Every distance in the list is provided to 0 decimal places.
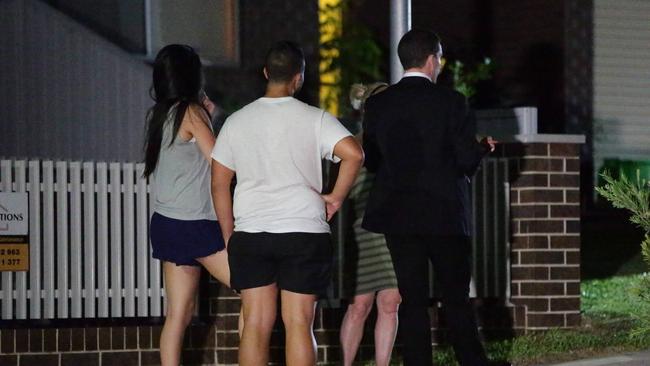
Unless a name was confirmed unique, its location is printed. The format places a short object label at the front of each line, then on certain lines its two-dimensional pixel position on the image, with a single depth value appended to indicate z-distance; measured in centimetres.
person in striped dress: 1568
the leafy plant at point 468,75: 3853
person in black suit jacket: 1395
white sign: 1753
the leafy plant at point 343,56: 3316
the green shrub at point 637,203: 1329
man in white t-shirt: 1266
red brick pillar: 1930
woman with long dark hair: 1416
